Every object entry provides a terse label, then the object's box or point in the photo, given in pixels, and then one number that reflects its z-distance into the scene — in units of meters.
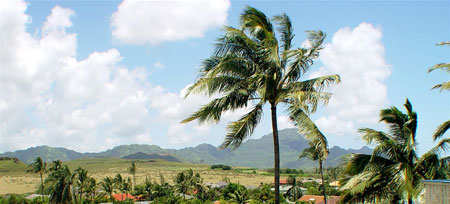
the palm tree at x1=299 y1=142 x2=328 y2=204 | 41.97
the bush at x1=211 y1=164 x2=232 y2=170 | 180.56
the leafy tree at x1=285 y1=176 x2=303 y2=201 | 65.24
